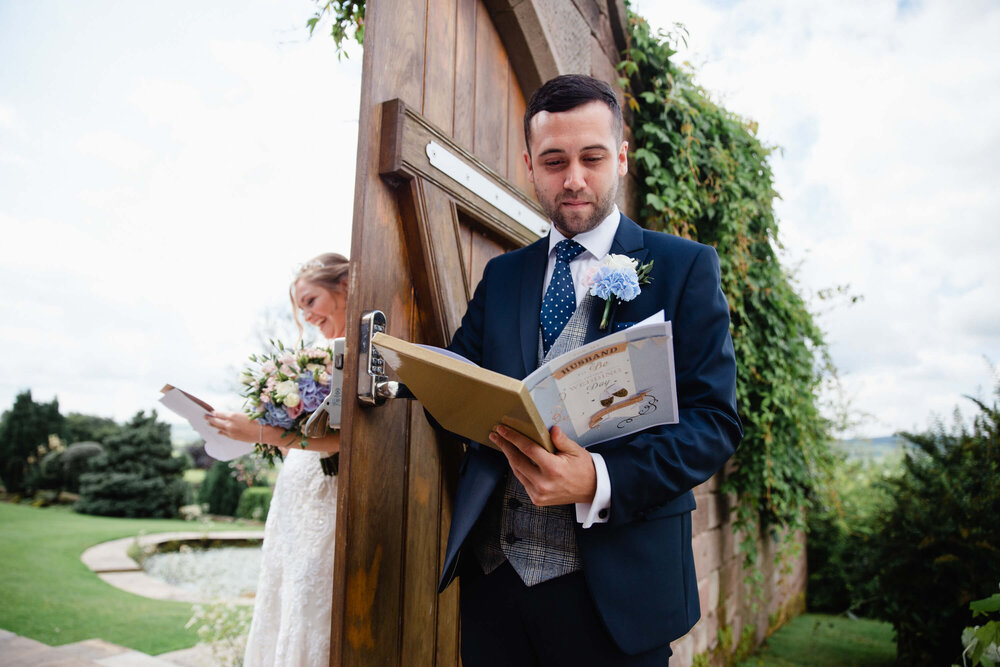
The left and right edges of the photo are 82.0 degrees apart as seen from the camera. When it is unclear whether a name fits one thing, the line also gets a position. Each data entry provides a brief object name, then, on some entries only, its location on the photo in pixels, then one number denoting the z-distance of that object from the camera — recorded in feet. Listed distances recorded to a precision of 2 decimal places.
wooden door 4.35
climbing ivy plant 10.09
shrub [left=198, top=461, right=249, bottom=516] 35.91
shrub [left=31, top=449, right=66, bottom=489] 30.27
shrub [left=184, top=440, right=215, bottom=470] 41.07
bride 5.98
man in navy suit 3.20
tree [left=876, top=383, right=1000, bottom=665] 10.27
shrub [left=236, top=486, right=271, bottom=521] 34.94
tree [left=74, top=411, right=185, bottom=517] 30.78
